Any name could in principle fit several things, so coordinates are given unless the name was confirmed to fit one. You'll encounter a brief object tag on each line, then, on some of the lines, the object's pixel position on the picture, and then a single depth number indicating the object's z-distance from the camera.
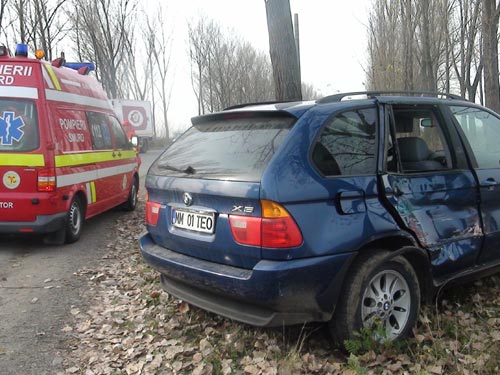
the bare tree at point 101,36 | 25.02
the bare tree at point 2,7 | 16.21
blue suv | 2.92
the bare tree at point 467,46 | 17.46
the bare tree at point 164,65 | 38.00
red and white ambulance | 5.79
